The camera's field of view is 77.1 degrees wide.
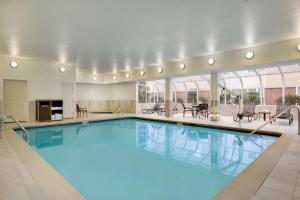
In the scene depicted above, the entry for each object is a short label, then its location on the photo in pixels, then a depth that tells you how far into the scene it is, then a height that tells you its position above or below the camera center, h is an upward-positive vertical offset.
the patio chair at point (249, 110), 8.21 -0.46
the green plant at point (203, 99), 12.78 +0.07
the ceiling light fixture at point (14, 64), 7.71 +1.53
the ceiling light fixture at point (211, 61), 7.53 +1.56
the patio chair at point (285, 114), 7.16 -0.55
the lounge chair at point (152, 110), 11.79 -0.64
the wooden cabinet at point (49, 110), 8.20 -0.41
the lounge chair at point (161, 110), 11.76 -0.62
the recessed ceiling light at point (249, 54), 6.50 +1.58
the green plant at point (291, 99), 8.99 +0.03
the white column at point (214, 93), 8.10 +0.30
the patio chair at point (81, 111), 10.95 -0.63
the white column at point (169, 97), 9.99 +0.17
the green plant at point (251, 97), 10.80 +0.16
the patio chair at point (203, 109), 9.79 -0.47
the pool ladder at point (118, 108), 13.04 -0.54
